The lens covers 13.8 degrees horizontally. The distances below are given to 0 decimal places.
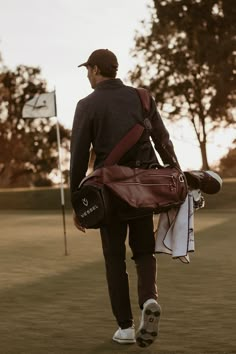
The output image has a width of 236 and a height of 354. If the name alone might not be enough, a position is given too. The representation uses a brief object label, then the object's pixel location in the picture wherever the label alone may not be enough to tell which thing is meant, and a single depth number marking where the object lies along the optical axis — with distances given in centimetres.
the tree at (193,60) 4738
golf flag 1656
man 652
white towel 655
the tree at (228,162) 6222
